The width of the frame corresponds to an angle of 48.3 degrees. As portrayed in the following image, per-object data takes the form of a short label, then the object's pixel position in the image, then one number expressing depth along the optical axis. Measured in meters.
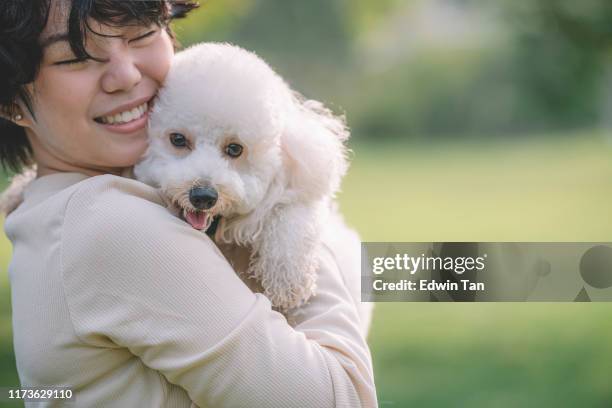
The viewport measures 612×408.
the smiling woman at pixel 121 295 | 1.11
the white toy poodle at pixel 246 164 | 1.37
